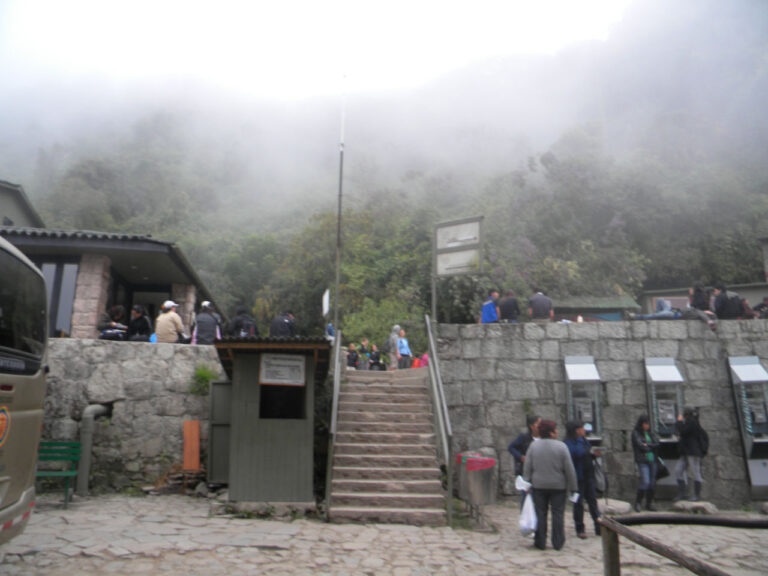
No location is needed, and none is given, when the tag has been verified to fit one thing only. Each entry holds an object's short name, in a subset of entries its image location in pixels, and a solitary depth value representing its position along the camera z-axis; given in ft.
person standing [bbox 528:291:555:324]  38.06
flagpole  44.47
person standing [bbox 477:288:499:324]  37.65
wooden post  10.59
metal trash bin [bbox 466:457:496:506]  24.61
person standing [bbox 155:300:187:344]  34.73
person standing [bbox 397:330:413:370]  47.06
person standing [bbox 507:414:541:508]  25.99
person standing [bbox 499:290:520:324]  37.35
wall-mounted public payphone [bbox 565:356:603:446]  33.63
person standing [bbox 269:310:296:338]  38.17
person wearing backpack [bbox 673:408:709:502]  31.24
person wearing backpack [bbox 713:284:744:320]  36.47
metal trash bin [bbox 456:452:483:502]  25.07
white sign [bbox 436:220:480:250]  37.01
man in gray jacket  20.81
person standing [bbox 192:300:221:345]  35.35
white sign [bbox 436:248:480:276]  36.80
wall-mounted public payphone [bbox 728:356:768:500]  32.78
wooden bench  26.48
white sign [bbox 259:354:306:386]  26.84
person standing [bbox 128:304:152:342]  35.29
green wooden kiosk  25.91
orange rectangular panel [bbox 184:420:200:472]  29.89
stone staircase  25.36
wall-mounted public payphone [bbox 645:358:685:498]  33.14
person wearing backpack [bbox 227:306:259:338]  36.11
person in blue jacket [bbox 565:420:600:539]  22.98
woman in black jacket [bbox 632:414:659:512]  30.14
